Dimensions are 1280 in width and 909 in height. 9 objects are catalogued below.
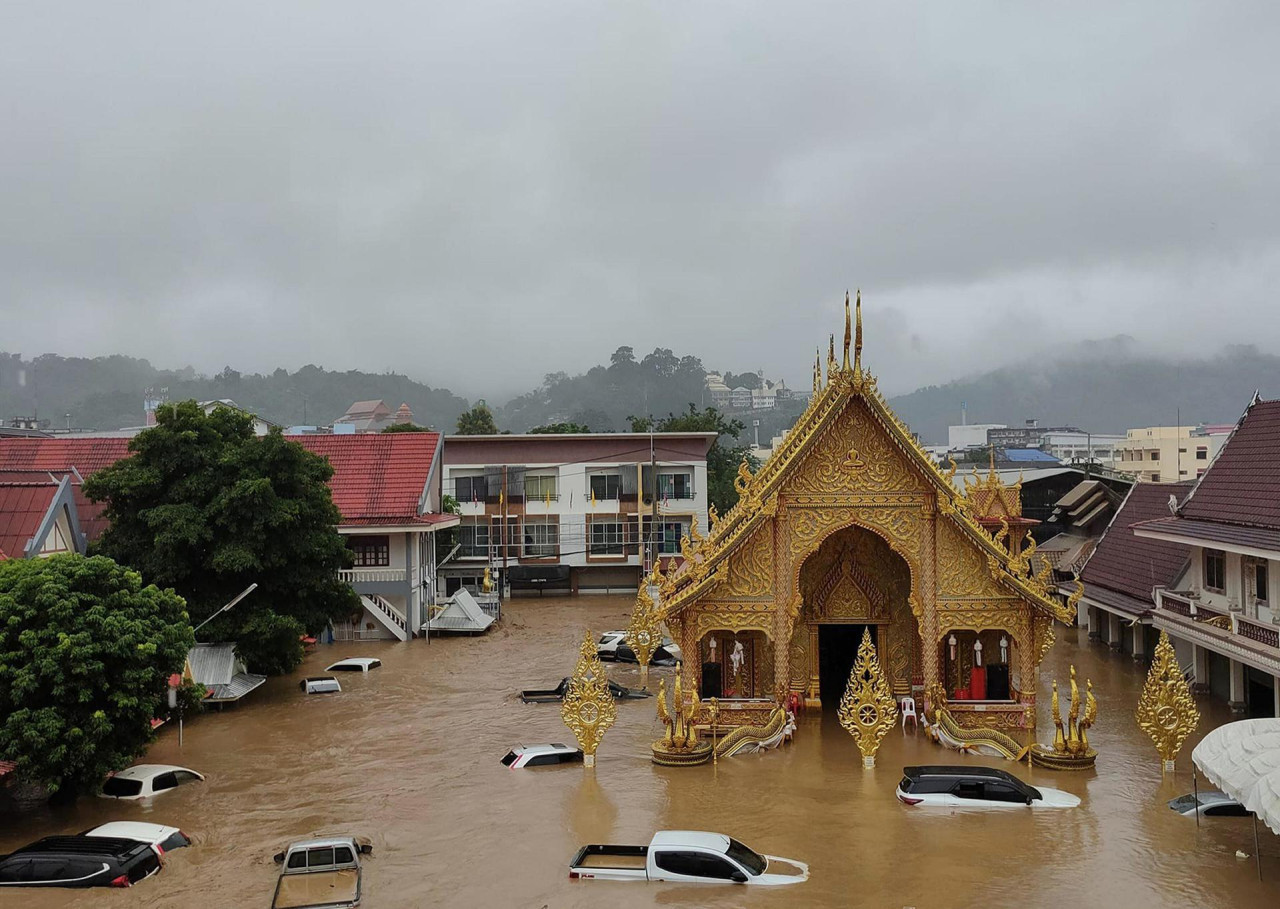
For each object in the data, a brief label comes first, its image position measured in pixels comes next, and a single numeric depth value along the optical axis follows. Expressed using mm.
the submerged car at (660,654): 29062
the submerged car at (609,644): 30297
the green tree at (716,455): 61719
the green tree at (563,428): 66462
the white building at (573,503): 46719
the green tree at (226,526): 23469
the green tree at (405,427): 59281
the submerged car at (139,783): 17438
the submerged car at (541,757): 18750
